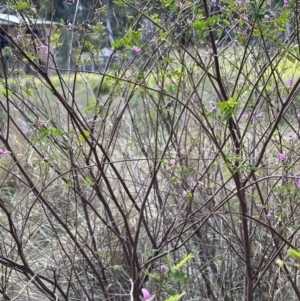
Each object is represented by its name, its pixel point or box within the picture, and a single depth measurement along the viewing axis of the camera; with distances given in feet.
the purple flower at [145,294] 3.65
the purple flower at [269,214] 8.07
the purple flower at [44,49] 8.51
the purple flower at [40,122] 8.32
